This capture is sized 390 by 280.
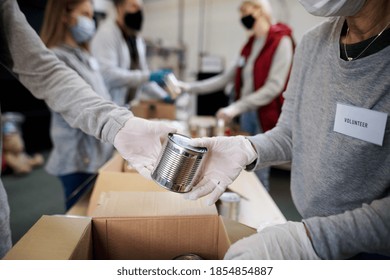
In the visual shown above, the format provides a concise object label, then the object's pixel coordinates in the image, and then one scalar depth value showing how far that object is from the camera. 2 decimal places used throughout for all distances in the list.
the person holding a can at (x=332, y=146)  0.56
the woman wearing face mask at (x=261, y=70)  1.91
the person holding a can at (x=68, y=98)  0.79
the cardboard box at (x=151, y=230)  0.70
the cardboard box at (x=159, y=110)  2.29
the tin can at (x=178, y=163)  0.63
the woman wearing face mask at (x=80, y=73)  1.41
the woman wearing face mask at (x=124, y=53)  2.03
